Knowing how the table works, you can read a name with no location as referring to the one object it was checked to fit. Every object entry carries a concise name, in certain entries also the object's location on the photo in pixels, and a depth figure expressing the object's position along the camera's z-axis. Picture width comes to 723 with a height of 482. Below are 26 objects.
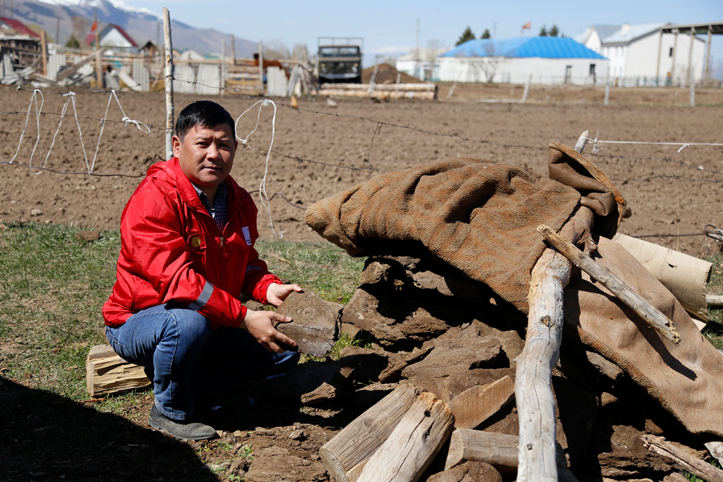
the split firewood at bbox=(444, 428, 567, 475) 2.23
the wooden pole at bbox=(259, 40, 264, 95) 24.50
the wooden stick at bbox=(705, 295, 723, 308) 4.38
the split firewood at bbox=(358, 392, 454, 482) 2.11
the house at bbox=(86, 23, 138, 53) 96.63
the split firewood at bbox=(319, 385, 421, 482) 2.23
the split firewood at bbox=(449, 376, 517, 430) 2.43
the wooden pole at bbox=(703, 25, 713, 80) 34.38
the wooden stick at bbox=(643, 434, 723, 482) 2.50
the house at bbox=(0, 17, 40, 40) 75.25
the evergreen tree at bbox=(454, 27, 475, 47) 77.31
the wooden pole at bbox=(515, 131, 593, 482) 1.70
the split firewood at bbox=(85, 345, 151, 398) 2.96
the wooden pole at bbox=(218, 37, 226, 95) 23.83
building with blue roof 55.28
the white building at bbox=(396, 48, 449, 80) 62.20
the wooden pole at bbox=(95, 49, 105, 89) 22.95
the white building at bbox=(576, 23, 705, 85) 59.81
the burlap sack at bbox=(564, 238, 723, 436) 2.59
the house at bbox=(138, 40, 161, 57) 45.14
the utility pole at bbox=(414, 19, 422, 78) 63.47
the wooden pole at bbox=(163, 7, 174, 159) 4.88
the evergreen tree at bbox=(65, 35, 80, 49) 56.78
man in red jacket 2.46
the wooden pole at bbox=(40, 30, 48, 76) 23.91
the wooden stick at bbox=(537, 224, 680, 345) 2.56
